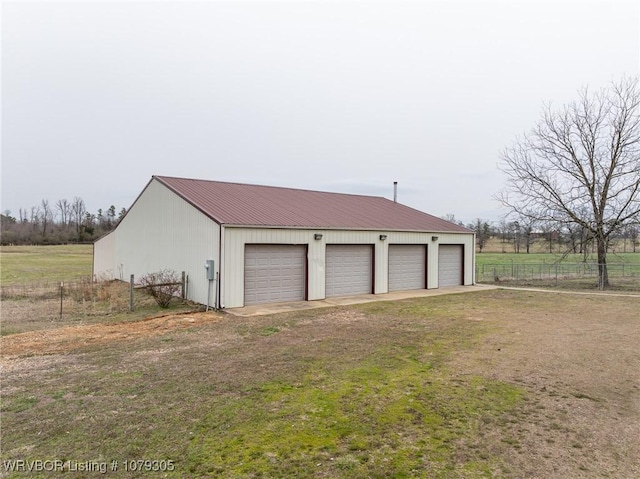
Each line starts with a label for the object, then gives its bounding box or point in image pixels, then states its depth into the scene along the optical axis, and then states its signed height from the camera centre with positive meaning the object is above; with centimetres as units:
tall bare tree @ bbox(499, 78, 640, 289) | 2016 +419
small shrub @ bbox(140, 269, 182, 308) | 1284 -131
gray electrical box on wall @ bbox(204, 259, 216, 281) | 1227 -68
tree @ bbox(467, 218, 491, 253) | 6266 +337
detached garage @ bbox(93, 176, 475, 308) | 1281 +22
